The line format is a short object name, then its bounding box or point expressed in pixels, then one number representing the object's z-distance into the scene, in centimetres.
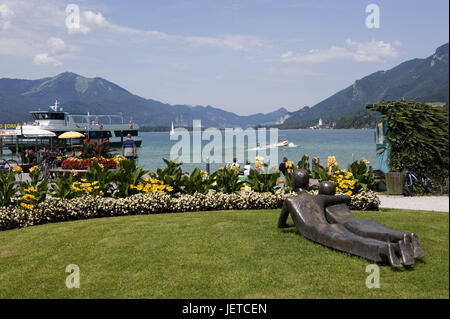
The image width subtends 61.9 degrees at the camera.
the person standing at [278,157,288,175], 1682
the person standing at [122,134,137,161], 1752
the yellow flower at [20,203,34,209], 942
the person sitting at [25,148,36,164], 2661
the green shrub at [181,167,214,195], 1079
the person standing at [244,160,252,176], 1675
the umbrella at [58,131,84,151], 3014
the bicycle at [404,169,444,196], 1347
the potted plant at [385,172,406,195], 1379
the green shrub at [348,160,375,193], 1089
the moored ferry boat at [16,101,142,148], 5666
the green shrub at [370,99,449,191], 1327
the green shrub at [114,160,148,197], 1052
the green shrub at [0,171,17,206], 981
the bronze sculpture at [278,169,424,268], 449
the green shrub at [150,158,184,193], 1076
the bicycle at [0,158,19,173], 2267
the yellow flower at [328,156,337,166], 1303
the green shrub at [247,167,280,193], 1095
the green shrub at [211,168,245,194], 1107
